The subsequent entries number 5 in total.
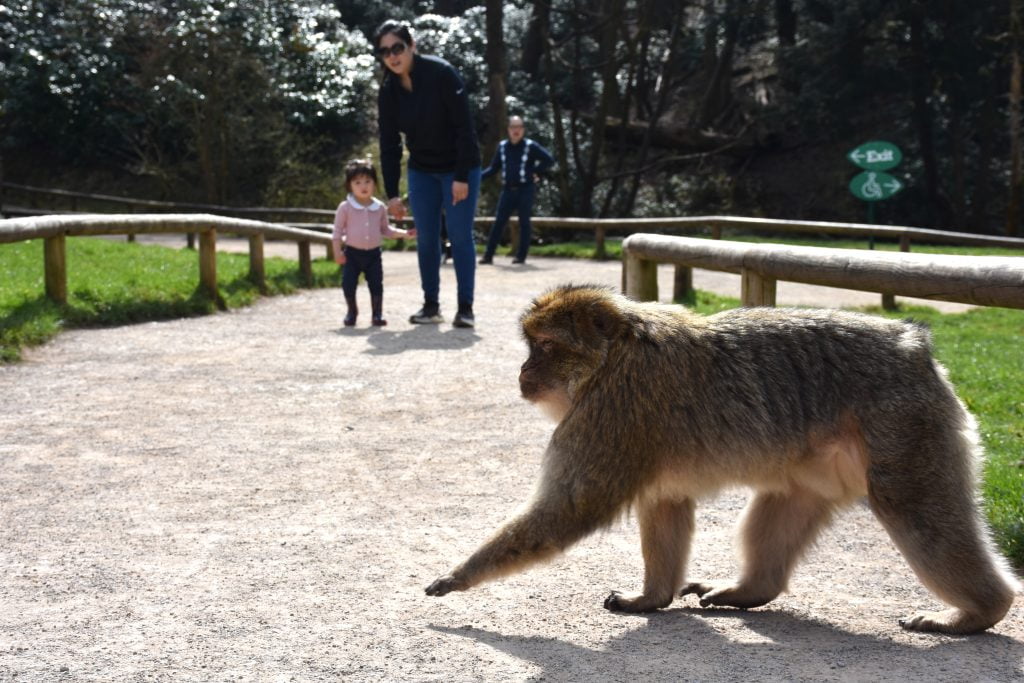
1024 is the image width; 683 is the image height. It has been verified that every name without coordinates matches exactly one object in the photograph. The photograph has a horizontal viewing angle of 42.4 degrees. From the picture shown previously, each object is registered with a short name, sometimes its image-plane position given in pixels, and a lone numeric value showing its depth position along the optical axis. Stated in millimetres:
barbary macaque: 3814
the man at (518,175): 18219
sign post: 18661
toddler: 10951
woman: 9805
